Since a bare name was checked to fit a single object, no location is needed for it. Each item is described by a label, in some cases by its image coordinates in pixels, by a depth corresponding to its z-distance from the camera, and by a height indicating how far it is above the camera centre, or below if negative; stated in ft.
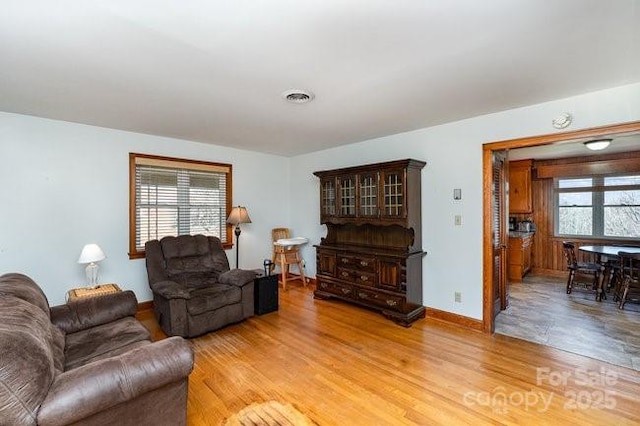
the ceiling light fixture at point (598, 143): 12.60 +2.96
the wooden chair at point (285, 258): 16.42 -2.43
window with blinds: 13.20 +0.76
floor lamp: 14.85 -0.10
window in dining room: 17.79 +0.45
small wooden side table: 9.89 -2.61
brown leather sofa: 4.01 -2.51
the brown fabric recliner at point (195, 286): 10.29 -2.68
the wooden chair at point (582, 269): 15.01 -2.77
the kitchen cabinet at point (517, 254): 18.00 -2.43
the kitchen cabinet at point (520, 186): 19.06 +1.80
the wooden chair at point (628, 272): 13.01 -2.53
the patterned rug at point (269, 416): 6.36 -4.37
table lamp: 10.32 -1.51
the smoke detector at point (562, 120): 9.12 +2.84
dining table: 14.05 -2.13
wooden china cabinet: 11.89 -1.21
